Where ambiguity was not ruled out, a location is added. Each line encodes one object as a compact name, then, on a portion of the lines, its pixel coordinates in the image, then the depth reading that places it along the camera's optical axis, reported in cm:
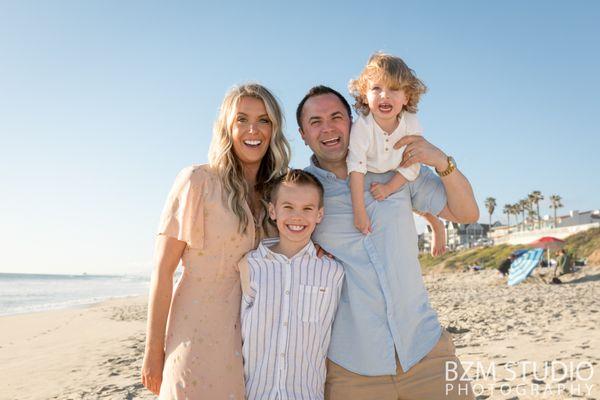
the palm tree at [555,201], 8038
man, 258
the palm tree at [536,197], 8168
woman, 256
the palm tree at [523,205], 8757
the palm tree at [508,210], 9179
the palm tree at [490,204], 9031
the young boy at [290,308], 255
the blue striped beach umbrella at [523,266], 2241
